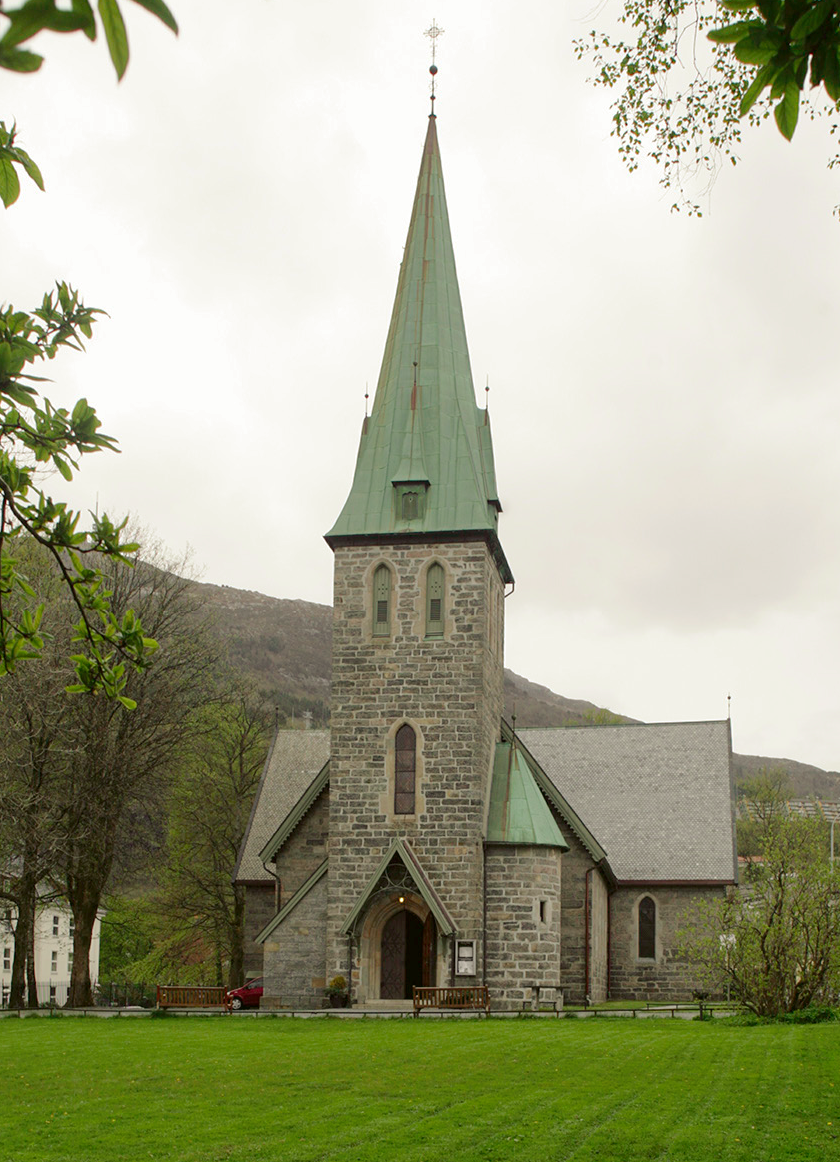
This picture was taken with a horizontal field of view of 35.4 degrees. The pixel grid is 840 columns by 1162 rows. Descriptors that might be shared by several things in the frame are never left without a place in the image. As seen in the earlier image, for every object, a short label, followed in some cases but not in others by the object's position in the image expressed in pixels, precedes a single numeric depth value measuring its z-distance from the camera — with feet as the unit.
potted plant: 95.35
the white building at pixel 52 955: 190.90
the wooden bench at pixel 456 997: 90.22
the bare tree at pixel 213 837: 146.20
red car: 112.37
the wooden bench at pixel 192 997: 95.29
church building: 97.60
